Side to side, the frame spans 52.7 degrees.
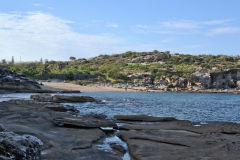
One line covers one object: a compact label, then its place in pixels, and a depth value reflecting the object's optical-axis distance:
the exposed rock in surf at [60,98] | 31.45
